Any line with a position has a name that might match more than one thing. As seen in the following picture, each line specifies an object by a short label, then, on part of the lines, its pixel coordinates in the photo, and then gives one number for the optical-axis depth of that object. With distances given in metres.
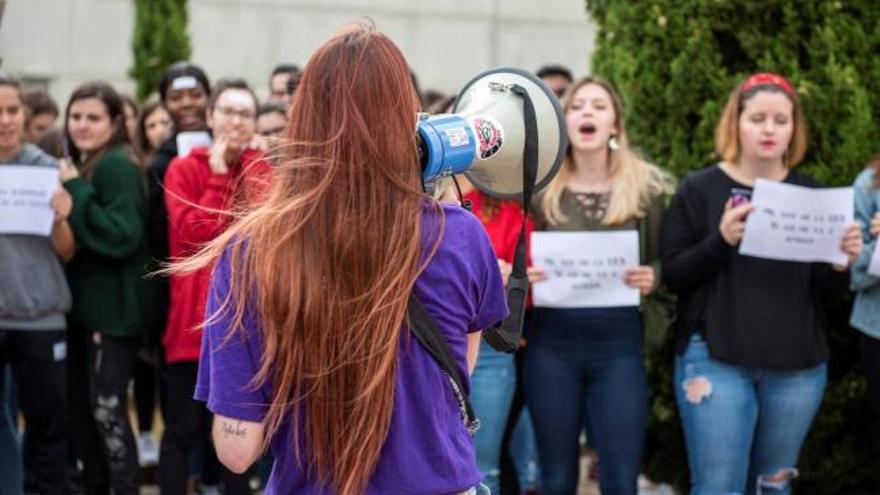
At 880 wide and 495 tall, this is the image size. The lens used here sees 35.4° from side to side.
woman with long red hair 2.90
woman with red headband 5.53
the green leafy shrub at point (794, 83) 5.94
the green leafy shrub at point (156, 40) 11.78
